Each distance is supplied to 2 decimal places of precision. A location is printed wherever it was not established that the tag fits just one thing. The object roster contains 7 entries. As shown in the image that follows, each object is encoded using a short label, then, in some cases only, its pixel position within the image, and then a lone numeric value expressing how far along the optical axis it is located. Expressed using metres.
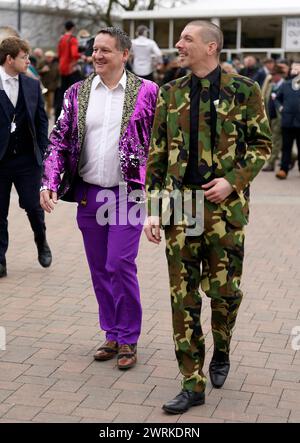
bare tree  39.38
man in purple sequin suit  4.94
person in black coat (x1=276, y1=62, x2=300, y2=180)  13.71
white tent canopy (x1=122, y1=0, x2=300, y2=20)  22.06
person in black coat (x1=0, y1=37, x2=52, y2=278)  6.96
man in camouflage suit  4.25
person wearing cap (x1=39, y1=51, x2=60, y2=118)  22.74
